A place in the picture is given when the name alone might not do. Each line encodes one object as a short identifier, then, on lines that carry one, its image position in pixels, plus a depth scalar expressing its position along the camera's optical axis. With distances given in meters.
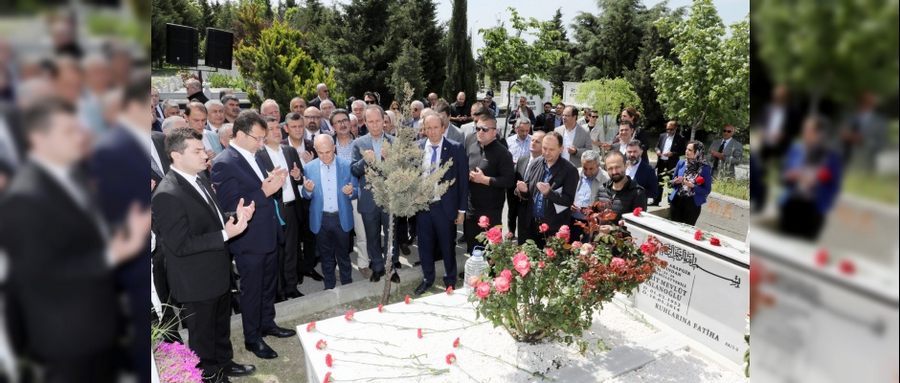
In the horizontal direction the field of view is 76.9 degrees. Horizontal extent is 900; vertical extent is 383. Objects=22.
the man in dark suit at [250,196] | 4.48
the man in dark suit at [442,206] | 5.91
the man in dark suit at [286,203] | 5.35
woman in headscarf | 6.85
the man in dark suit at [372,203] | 6.10
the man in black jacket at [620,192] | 5.19
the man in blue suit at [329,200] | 5.71
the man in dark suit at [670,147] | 9.70
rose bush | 3.73
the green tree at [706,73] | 13.27
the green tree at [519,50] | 19.45
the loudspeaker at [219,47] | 9.96
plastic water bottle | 4.96
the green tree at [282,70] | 18.48
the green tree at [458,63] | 26.55
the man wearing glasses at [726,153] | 9.81
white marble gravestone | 4.07
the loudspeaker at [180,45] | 8.98
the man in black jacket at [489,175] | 6.08
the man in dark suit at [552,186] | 5.57
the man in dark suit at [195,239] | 3.70
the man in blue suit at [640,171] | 6.29
